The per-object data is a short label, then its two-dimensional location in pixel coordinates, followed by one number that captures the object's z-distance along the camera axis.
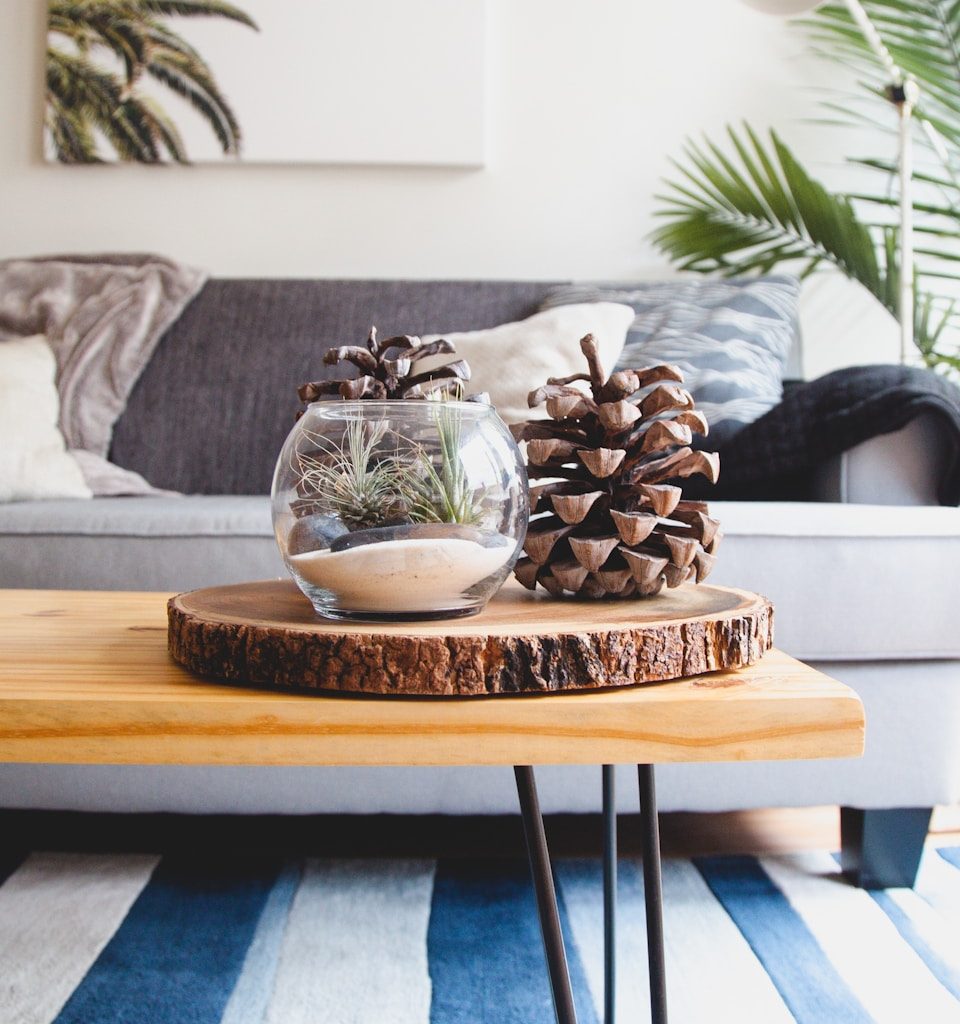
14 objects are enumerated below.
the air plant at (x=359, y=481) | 0.56
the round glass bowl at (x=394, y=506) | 0.56
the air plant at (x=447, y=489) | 0.56
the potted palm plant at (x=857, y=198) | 2.02
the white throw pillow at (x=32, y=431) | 1.52
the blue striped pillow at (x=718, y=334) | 1.62
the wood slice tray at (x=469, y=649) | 0.51
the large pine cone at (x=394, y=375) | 0.66
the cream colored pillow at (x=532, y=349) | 1.55
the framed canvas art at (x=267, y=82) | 2.25
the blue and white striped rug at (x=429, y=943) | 0.90
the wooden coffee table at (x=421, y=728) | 0.49
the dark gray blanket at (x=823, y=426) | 1.31
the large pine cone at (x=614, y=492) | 0.67
